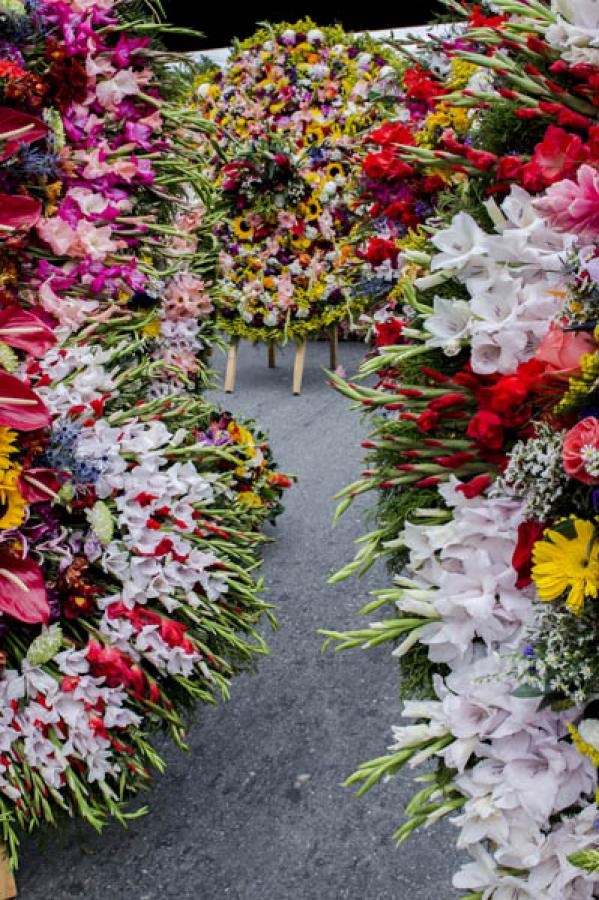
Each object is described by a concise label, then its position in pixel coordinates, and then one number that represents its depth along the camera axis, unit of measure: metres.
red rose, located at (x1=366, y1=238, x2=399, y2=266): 2.70
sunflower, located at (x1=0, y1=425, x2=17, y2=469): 1.62
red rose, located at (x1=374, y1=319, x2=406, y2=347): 1.94
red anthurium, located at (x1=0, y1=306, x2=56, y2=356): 1.69
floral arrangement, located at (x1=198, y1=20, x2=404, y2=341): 5.09
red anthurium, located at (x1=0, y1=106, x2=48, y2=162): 1.70
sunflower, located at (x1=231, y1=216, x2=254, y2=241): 5.21
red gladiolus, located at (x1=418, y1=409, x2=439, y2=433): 1.23
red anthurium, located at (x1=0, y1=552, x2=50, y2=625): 1.67
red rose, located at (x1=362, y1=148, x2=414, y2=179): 2.44
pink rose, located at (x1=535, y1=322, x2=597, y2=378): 1.06
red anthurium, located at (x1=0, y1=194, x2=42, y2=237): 1.75
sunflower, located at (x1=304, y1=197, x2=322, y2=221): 5.13
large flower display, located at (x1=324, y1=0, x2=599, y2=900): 1.07
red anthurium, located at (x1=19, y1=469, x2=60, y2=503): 1.70
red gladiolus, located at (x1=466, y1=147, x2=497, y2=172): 1.29
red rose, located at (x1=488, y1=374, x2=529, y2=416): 1.11
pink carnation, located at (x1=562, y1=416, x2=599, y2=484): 0.97
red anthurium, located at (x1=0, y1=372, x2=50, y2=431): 1.61
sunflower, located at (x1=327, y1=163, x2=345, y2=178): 5.12
